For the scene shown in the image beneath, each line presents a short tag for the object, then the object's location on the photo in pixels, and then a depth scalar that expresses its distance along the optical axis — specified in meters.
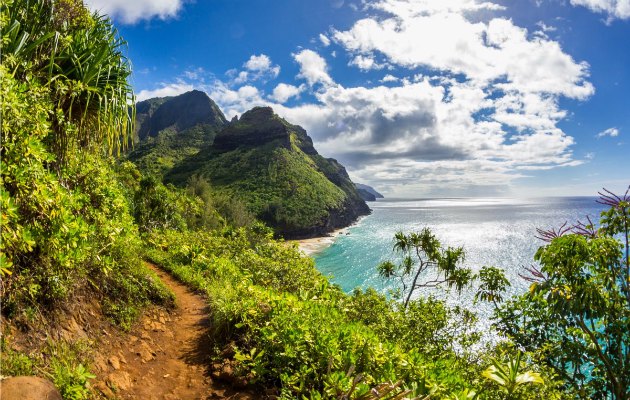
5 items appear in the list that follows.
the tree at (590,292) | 6.51
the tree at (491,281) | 13.01
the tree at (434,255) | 17.89
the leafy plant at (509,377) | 2.99
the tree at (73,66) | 4.46
